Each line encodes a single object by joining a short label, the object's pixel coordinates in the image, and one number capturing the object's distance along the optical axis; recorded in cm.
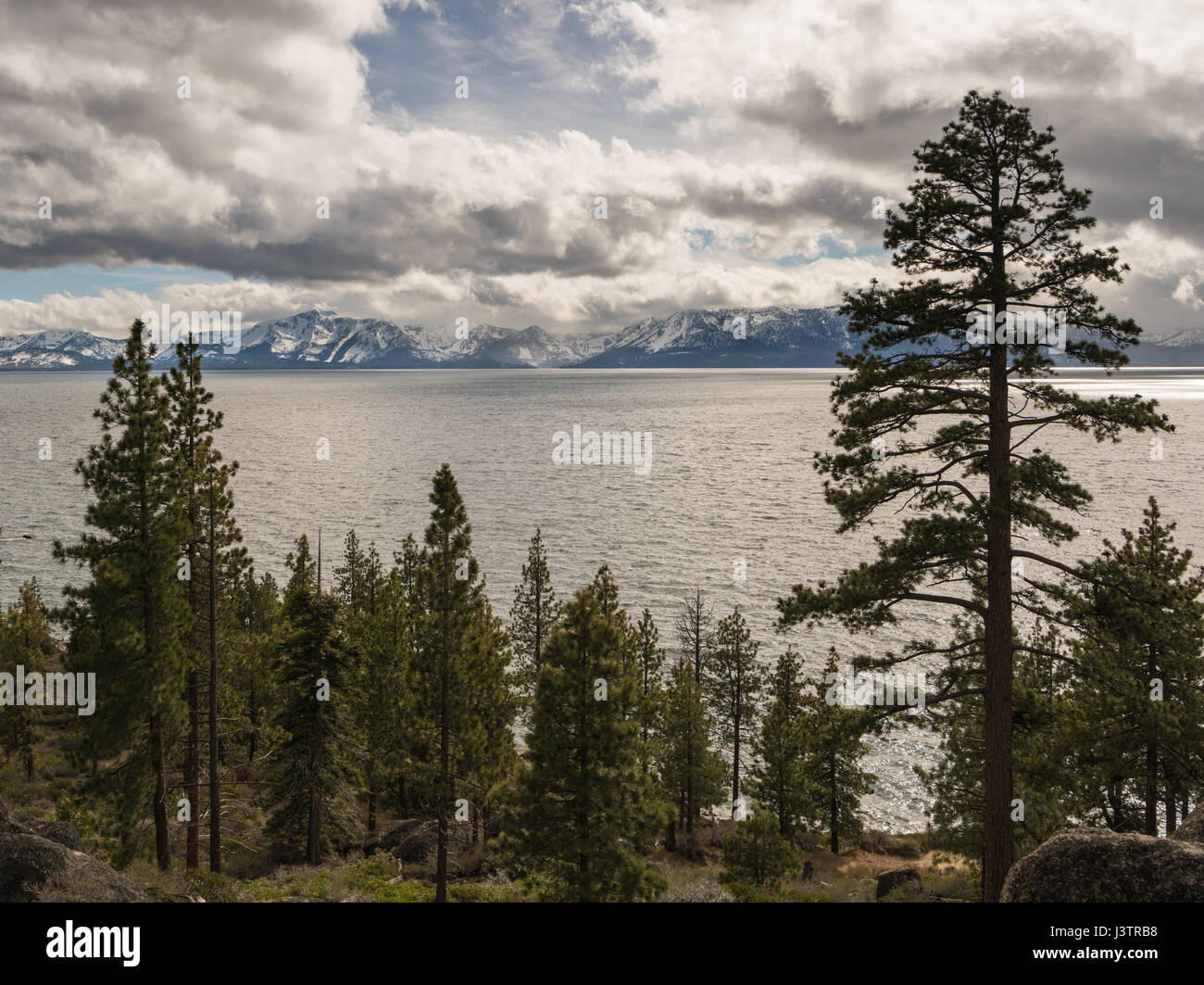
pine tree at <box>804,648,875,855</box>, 3531
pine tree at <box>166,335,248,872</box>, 2166
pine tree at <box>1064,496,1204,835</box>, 1216
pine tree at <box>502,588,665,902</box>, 1952
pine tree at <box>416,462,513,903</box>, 2230
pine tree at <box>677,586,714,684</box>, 4597
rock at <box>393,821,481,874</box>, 2969
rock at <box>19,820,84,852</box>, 1838
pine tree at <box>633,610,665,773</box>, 3797
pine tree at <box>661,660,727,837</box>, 3750
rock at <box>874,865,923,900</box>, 2806
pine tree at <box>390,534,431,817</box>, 2270
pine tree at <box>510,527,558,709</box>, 4456
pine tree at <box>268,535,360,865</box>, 2906
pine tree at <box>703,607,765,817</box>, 4103
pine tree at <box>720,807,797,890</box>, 2855
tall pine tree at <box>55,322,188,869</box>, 2052
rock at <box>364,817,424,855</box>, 3222
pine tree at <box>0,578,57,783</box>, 3653
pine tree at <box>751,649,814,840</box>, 3434
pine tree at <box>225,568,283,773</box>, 2413
